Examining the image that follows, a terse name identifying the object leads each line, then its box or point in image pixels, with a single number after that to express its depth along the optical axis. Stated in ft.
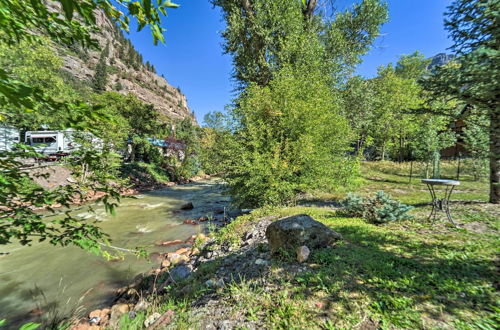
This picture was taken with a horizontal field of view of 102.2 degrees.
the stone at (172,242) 23.04
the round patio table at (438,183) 14.86
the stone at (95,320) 11.73
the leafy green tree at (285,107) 25.11
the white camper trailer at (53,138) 57.36
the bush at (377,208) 18.06
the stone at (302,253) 11.15
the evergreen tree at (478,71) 7.45
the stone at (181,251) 20.18
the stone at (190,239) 23.44
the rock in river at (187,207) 38.69
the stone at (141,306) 11.09
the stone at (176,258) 17.75
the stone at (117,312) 11.05
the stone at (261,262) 11.77
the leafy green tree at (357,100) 51.31
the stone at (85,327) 10.74
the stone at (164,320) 8.41
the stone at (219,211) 36.81
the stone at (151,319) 8.95
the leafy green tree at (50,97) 3.80
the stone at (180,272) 14.24
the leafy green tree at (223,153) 26.41
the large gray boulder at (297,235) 12.30
